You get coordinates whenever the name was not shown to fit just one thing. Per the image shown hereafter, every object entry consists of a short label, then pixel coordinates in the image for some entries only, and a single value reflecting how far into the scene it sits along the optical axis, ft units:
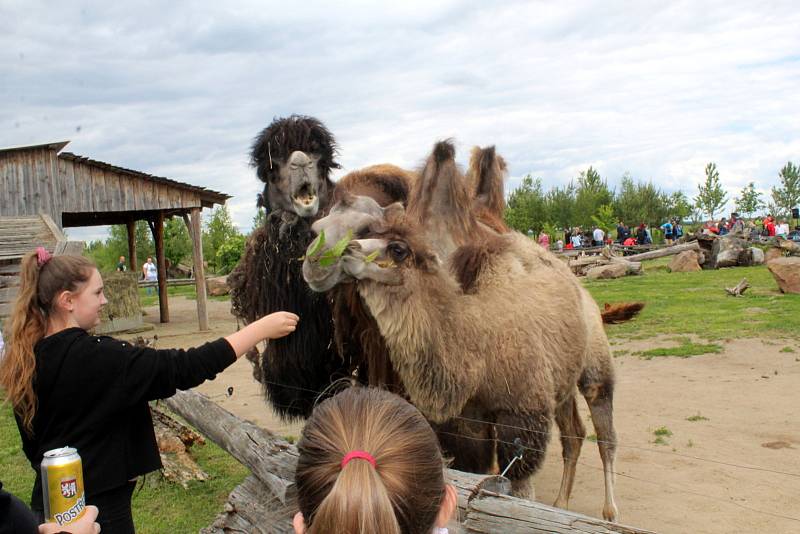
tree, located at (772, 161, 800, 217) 175.42
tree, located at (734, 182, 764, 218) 180.65
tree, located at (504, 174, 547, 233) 135.85
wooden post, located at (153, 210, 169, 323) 59.93
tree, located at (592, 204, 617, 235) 149.23
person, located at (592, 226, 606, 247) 104.76
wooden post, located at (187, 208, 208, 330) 52.21
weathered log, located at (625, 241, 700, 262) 85.12
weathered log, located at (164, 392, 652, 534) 8.62
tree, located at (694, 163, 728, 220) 180.55
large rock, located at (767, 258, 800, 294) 49.24
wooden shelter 44.98
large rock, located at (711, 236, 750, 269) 75.77
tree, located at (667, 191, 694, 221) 167.84
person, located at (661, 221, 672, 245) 106.48
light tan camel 11.21
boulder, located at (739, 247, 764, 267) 75.92
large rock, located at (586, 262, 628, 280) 74.43
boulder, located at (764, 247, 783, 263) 76.13
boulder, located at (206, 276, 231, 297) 83.90
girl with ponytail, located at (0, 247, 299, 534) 8.09
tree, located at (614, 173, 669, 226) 163.32
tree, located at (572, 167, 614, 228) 152.05
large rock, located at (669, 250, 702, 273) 76.48
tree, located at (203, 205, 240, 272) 129.90
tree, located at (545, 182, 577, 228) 155.22
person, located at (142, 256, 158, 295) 106.52
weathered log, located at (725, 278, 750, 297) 51.16
